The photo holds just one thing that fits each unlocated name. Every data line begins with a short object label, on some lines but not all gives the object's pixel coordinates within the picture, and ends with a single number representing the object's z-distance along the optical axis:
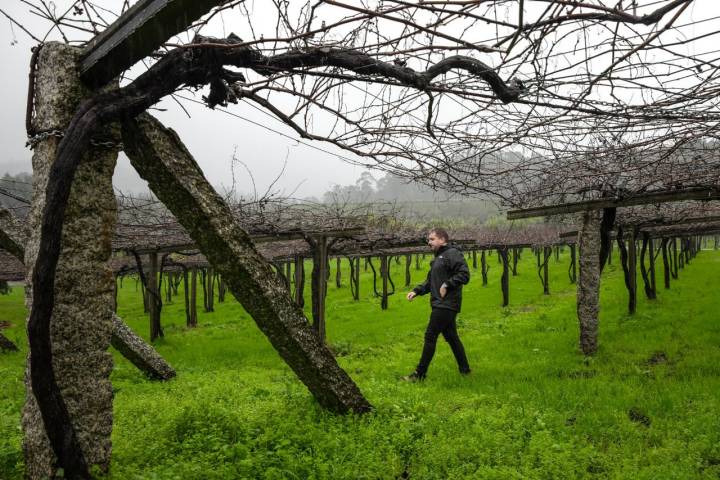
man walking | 6.66
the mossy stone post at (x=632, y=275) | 11.84
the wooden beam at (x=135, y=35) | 2.19
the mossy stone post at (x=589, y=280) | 8.01
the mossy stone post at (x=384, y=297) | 17.40
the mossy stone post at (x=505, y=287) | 17.91
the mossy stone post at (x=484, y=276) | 23.04
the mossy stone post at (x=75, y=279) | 2.92
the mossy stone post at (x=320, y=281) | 10.45
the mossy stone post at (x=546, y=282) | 19.53
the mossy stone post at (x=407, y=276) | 25.12
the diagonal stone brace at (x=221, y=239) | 3.12
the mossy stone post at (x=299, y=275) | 13.54
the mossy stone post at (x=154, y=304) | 13.09
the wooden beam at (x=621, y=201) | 5.71
